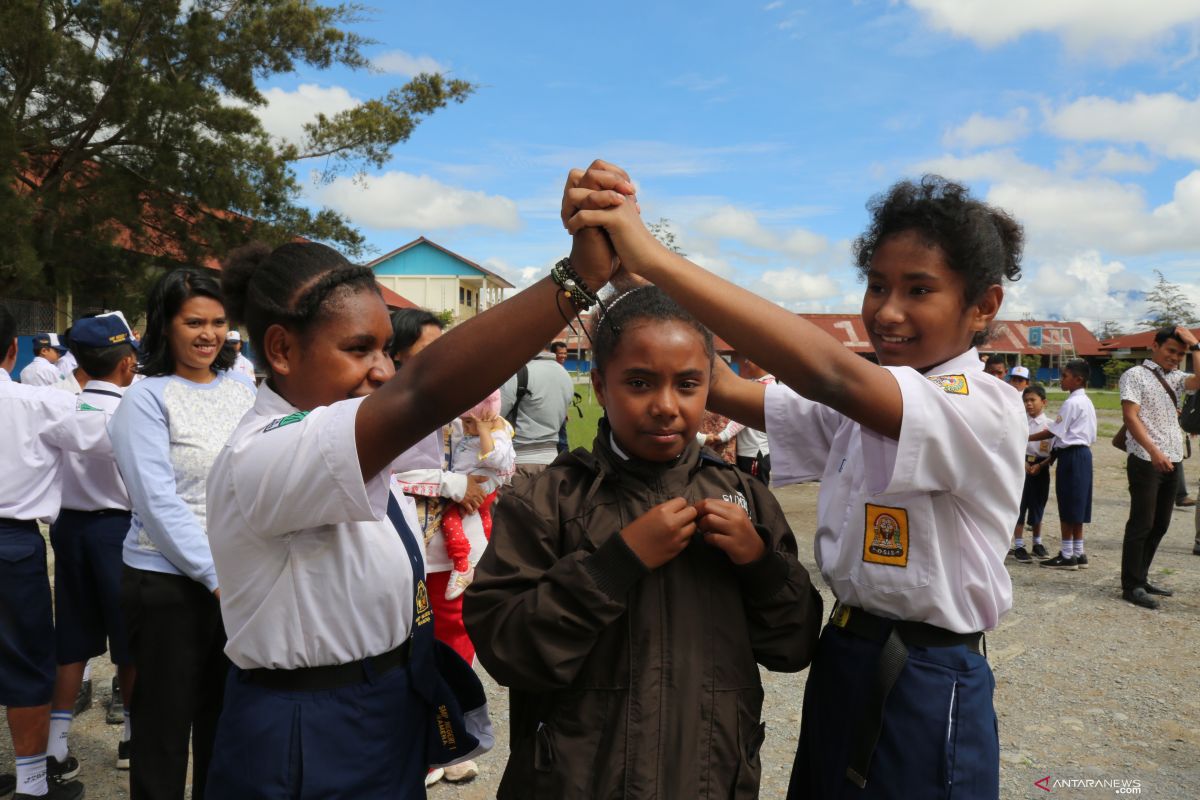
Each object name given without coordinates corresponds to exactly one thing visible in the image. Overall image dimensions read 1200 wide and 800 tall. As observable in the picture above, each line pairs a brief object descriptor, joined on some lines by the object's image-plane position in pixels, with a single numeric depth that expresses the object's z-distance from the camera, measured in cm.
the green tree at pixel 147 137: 1418
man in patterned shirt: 674
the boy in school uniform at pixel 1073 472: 791
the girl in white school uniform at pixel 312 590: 169
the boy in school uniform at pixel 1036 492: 829
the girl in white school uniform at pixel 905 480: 154
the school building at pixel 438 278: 4966
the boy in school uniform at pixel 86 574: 385
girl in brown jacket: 169
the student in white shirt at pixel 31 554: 349
